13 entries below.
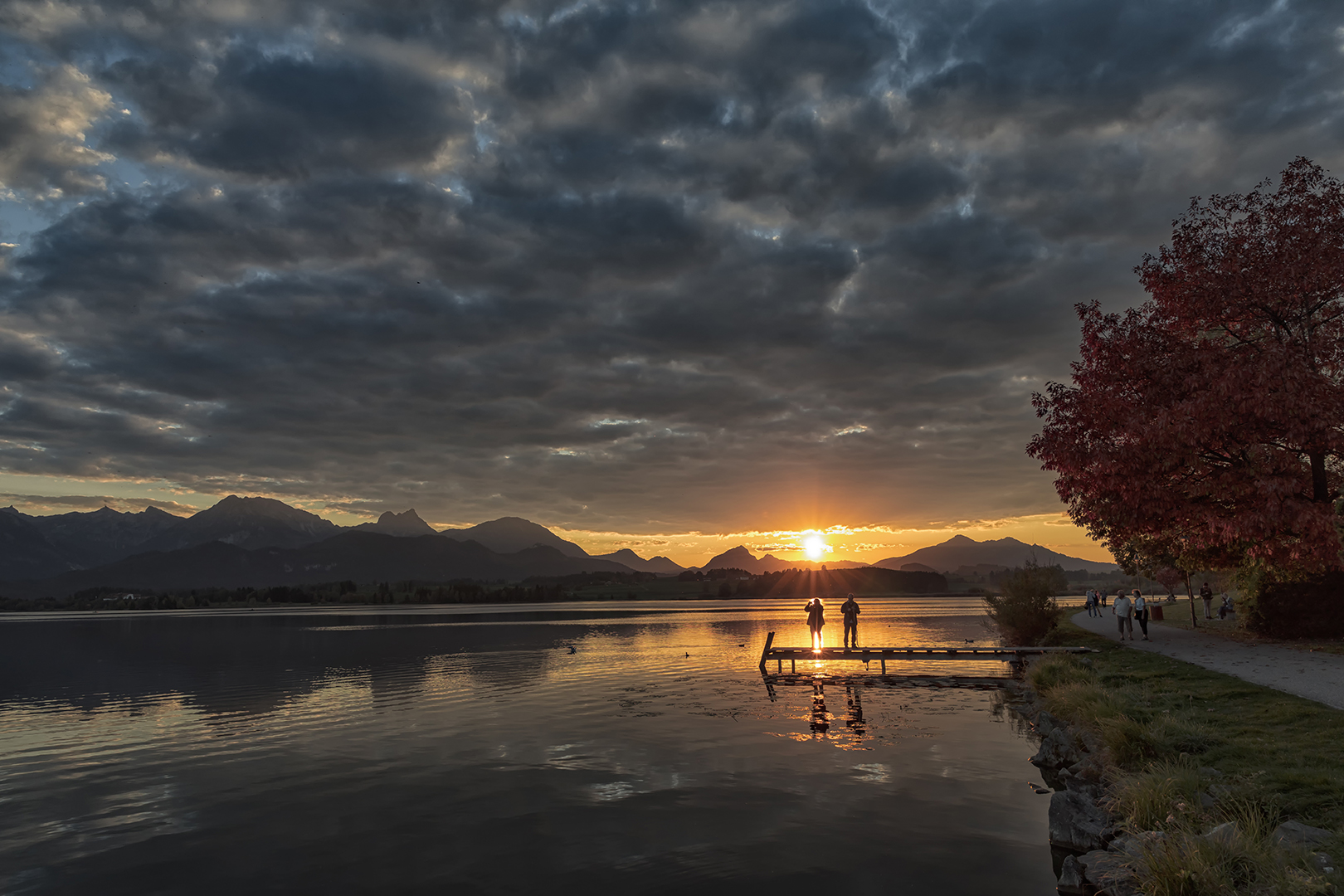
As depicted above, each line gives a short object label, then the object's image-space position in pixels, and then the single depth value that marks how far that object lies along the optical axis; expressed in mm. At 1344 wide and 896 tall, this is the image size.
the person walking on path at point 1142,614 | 40781
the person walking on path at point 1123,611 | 41125
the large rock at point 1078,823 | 13914
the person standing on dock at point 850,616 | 46562
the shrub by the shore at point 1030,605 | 48500
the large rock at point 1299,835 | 10383
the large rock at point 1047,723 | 23022
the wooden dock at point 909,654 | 41094
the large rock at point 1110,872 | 10891
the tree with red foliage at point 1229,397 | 24094
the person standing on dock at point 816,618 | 47331
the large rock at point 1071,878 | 12289
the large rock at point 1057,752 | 20161
